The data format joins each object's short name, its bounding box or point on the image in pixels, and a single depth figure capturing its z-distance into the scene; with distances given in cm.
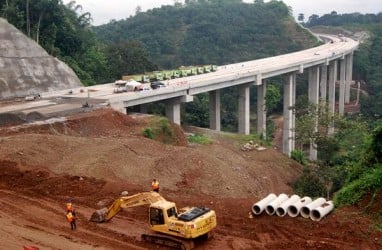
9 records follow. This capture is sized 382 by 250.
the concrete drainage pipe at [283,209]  2098
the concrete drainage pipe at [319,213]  2055
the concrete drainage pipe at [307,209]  2075
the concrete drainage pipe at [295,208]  2088
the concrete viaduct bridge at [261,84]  5109
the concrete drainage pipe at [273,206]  2119
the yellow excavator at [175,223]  1784
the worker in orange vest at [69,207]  2020
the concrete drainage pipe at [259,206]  2130
